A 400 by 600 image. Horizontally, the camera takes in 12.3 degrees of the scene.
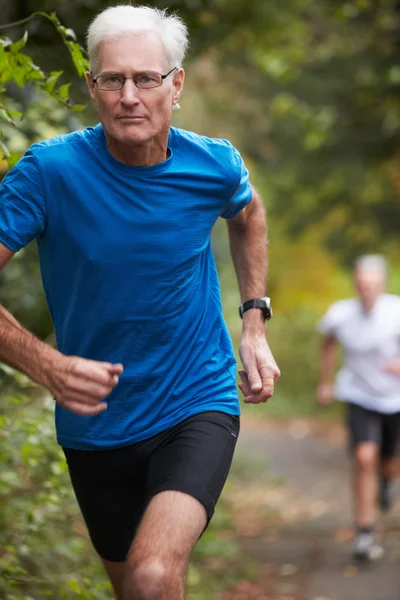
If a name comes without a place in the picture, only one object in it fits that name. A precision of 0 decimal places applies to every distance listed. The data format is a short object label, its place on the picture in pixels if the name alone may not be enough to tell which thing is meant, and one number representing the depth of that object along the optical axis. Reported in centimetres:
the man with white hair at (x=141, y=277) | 540
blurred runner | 1357
